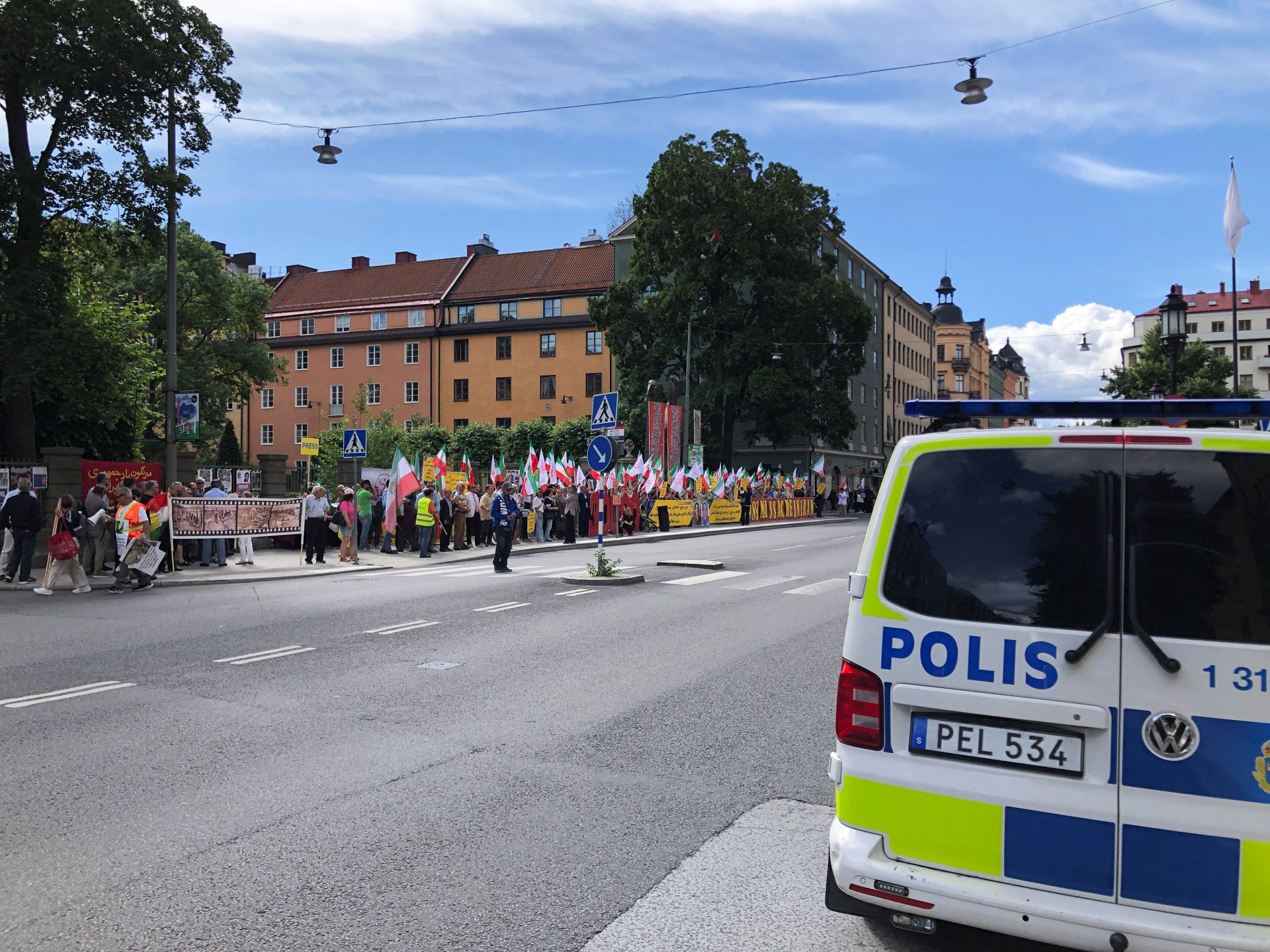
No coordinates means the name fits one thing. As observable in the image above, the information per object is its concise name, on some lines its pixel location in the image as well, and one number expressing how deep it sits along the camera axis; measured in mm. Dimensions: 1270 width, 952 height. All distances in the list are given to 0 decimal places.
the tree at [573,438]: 62406
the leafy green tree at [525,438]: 64750
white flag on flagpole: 19859
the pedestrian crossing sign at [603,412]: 25297
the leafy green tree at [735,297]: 51156
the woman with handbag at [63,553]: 15805
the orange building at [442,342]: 70625
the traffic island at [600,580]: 16969
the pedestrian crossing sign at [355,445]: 24156
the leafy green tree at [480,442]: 65875
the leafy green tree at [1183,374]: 48812
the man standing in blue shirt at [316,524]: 22094
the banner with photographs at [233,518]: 20344
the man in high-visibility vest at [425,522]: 23922
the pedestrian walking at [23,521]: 16734
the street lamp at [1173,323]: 19062
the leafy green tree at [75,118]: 22328
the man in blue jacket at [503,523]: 19844
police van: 3070
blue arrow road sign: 23484
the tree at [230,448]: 62969
